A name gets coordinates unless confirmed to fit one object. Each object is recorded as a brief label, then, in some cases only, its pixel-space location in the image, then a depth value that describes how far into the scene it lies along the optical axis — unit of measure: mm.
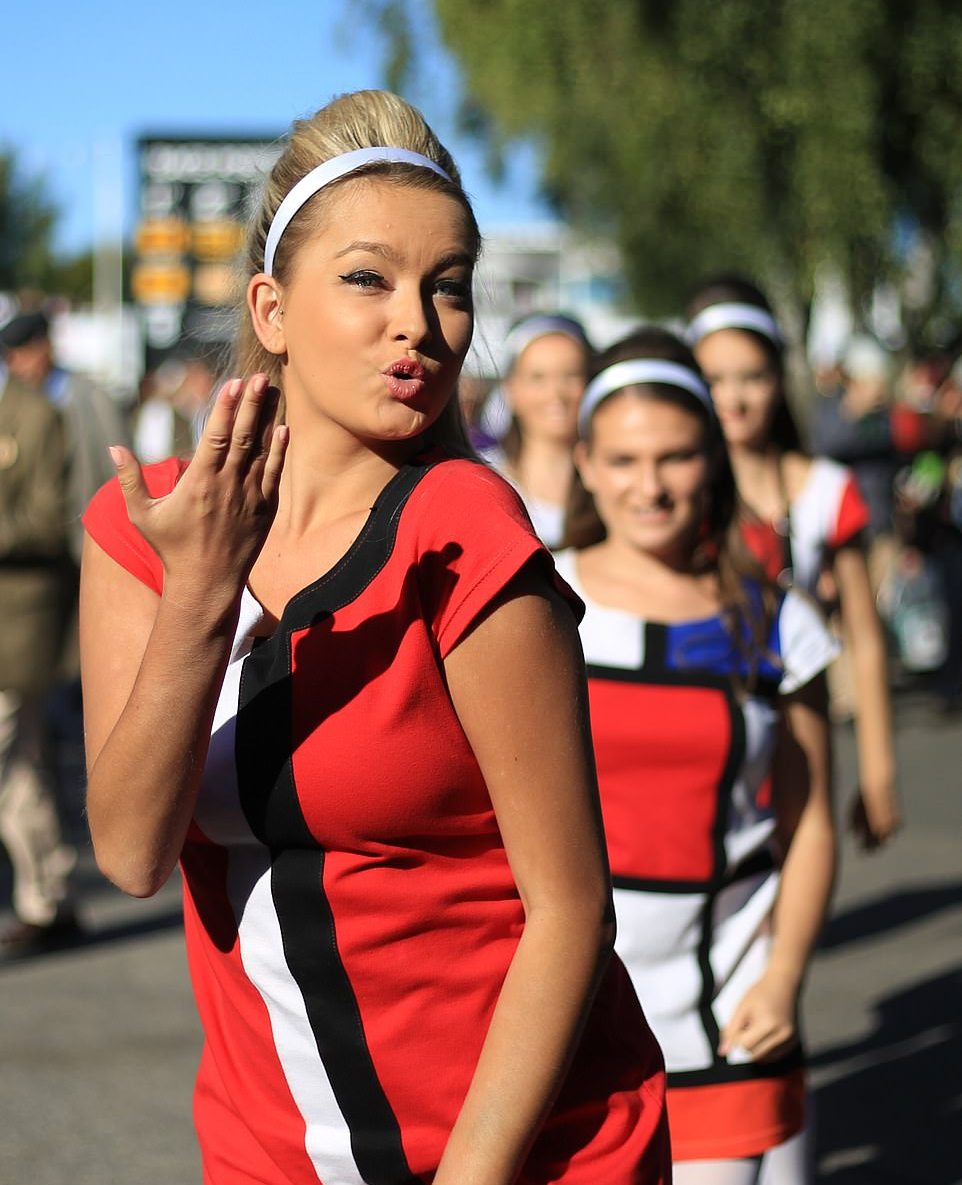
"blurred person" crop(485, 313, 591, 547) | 6023
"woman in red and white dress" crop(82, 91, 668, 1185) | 1722
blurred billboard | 19766
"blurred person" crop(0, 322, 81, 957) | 6828
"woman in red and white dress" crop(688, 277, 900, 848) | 4438
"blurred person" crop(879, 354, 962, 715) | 12250
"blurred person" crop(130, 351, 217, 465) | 15154
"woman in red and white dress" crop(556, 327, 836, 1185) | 2979
